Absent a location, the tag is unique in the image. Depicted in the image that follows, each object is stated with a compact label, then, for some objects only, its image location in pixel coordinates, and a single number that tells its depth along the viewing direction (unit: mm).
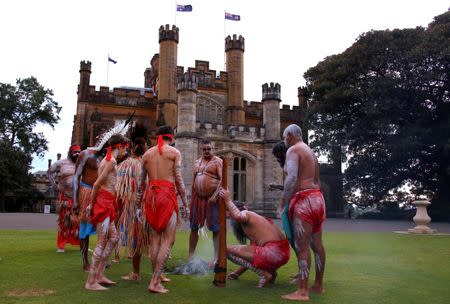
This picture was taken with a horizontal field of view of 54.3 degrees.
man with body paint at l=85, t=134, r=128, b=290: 4902
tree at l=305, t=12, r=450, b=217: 26359
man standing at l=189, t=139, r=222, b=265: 6484
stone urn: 15325
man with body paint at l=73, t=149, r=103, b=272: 5957
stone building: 26109
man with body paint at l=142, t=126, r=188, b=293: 5008
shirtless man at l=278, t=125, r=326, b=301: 4898
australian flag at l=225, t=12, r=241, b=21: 38966
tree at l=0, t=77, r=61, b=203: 38072
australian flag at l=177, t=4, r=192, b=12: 36984
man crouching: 5332
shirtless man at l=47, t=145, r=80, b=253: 7992
